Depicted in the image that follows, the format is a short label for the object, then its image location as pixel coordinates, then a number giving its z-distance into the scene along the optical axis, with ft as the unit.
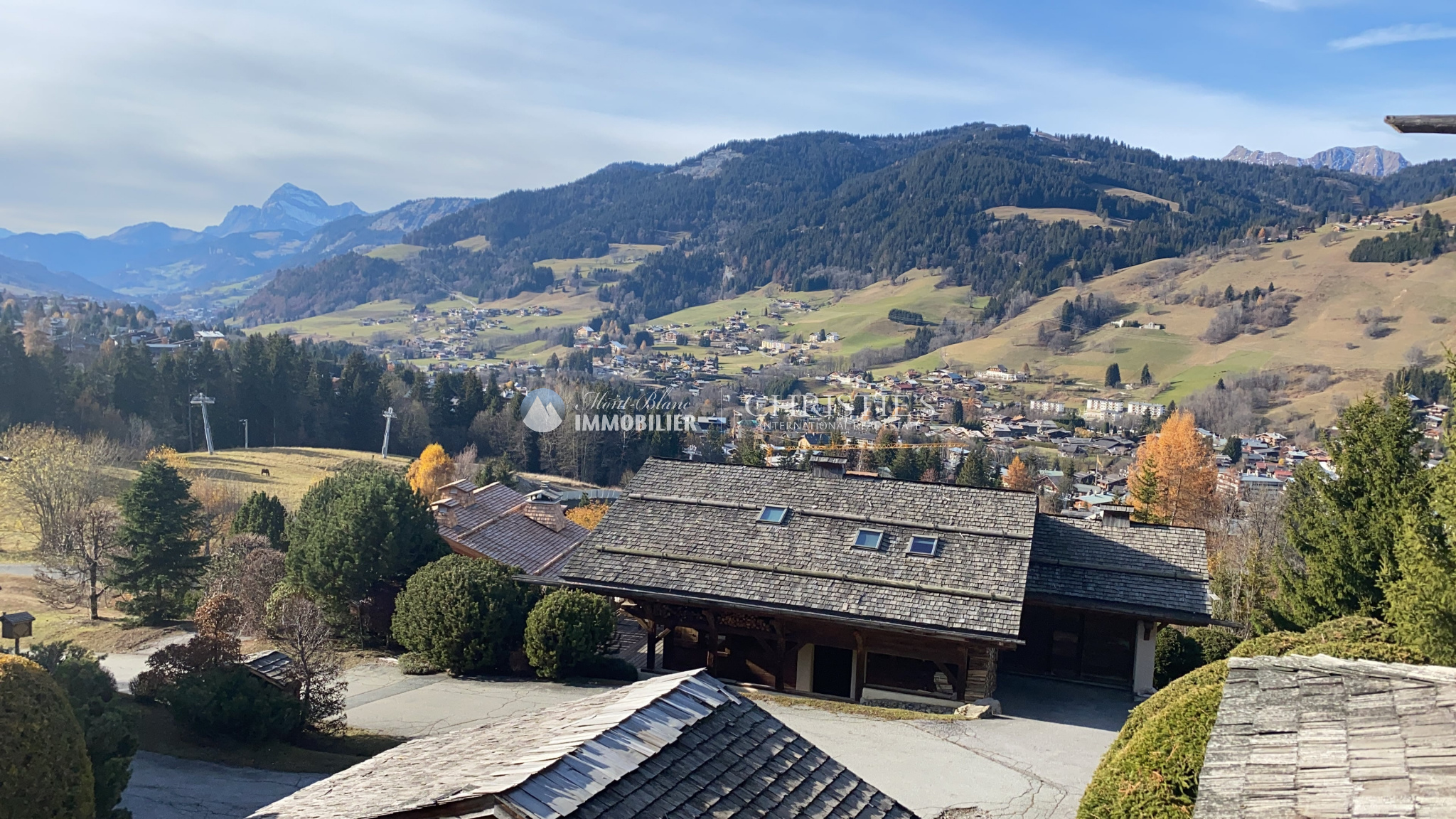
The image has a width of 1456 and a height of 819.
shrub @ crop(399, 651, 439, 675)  67.92
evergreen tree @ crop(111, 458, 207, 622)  93.50
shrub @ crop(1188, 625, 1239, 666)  69.87
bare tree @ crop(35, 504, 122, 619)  98.12
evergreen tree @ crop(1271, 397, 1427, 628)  60.29
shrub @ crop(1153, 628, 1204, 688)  68.73
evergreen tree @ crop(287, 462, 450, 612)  77.66
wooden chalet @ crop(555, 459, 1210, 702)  60.90
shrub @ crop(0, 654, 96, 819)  30.60
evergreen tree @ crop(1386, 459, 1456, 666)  40.86
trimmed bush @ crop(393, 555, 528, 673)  66.03
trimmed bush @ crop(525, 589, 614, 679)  64.28
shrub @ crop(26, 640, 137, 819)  38.73
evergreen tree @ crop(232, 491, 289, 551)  116.98
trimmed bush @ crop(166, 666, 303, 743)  52.01
